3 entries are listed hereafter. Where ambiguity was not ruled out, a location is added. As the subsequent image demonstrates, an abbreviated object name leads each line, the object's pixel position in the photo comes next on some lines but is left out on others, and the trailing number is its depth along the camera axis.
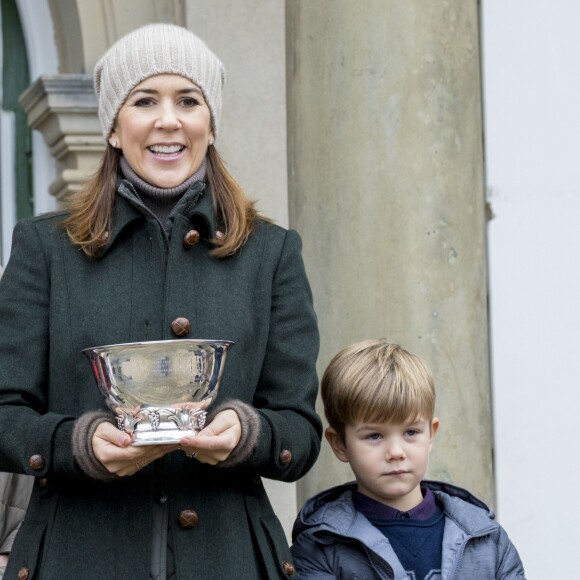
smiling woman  5.60
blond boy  6.11
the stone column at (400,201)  7.90
